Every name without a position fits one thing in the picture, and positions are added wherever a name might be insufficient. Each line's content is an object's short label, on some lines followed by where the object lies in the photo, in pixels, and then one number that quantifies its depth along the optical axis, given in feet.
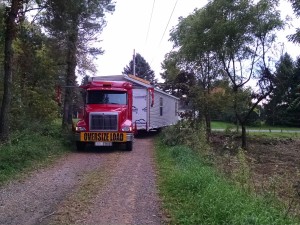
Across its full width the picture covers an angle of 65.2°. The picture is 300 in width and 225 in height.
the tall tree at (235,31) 39.51
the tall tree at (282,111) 89.63
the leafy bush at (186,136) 29.36
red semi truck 30.76
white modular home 42.66
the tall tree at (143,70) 141.15
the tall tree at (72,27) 29.93
